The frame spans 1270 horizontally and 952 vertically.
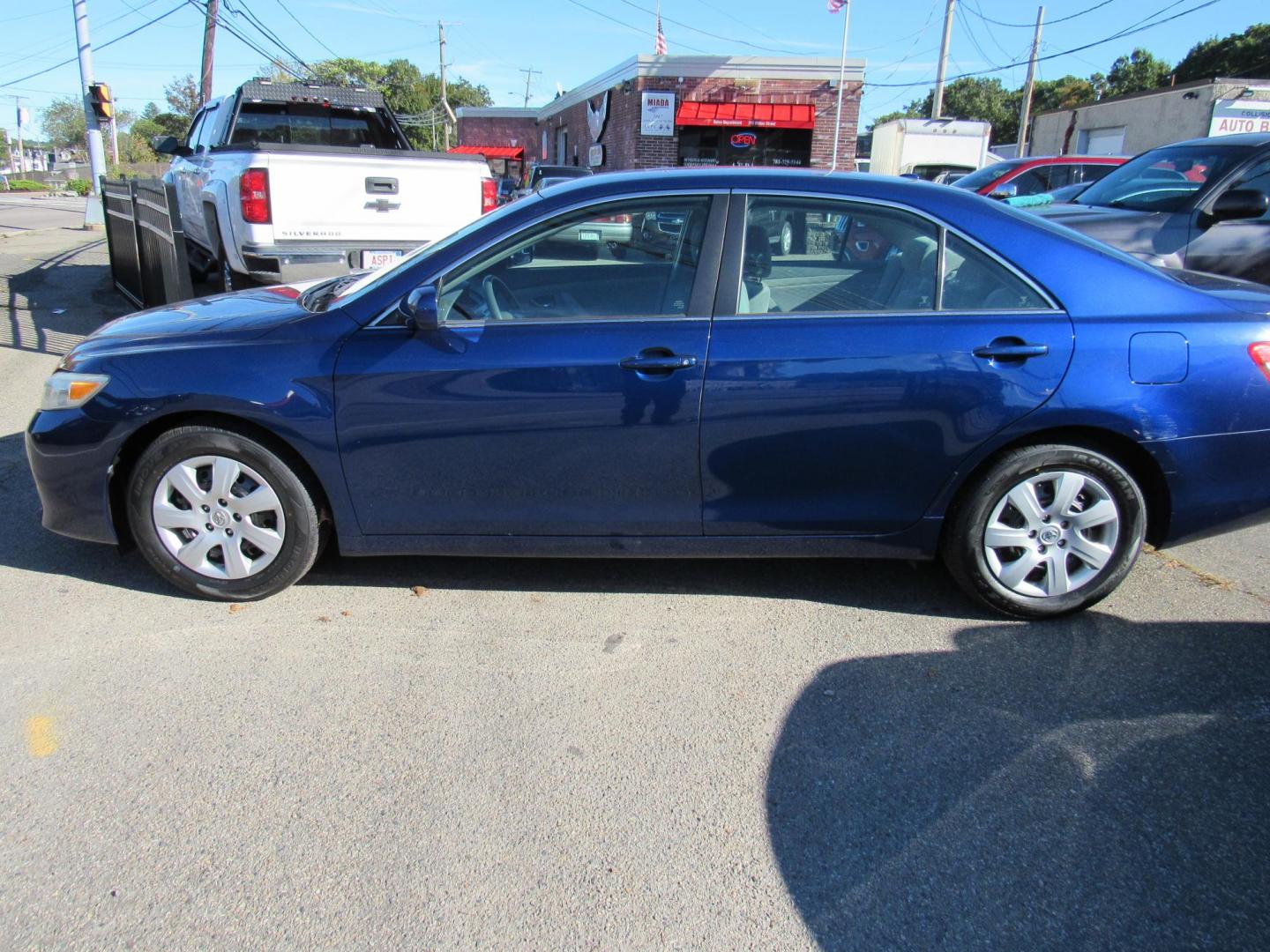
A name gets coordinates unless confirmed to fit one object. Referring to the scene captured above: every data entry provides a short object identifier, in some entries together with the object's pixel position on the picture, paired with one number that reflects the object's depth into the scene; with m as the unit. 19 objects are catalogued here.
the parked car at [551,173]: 17.58
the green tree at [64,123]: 115.38
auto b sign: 27.28
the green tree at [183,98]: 85.76
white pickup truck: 7.58
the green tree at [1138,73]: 57.72
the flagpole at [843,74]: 24.91
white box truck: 28.44
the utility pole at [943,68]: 33.81
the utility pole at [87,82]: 18.81
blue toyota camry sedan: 3.42
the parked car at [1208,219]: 6.61
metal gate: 7.42
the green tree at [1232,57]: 47.66
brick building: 25.73
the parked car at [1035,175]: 12.35
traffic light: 18.47
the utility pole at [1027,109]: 35.66
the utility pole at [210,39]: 23.69
